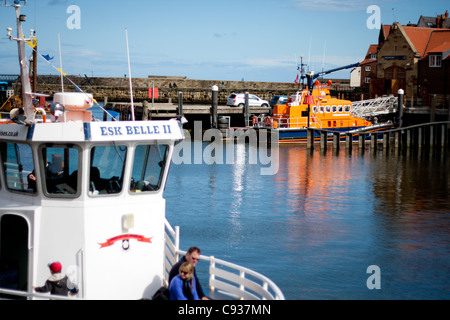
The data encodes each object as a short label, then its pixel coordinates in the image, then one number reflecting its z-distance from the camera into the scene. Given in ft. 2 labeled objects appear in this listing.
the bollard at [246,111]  200.54
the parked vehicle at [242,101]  221.87
